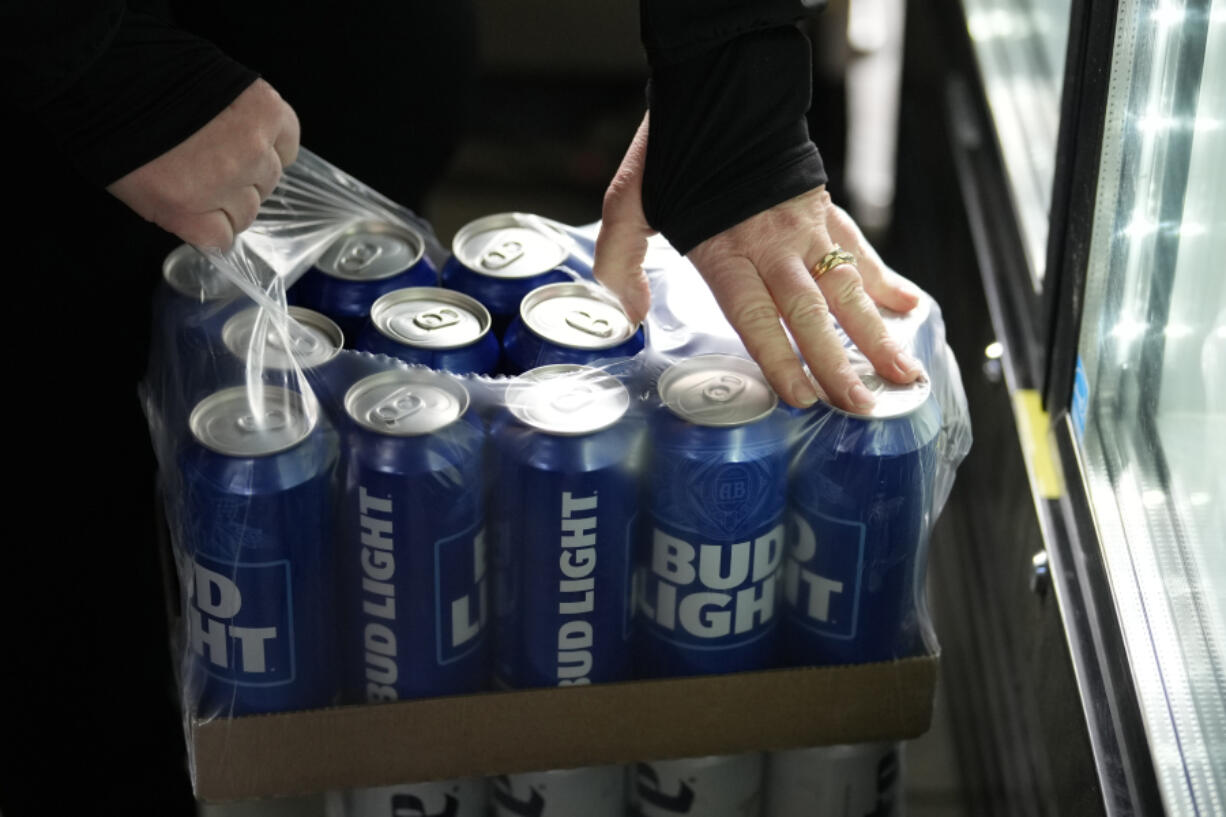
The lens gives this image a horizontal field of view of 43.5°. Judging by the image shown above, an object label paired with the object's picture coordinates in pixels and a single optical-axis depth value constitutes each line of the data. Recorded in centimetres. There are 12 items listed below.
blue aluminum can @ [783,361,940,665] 126
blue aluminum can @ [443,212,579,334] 148
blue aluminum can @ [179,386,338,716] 121
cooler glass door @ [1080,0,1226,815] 123
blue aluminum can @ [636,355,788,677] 124
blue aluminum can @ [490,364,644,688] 123
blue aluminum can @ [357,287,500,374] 136
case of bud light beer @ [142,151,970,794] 123
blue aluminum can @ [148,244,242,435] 137
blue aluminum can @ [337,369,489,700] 122
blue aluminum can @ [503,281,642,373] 137
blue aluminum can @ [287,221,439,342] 147
